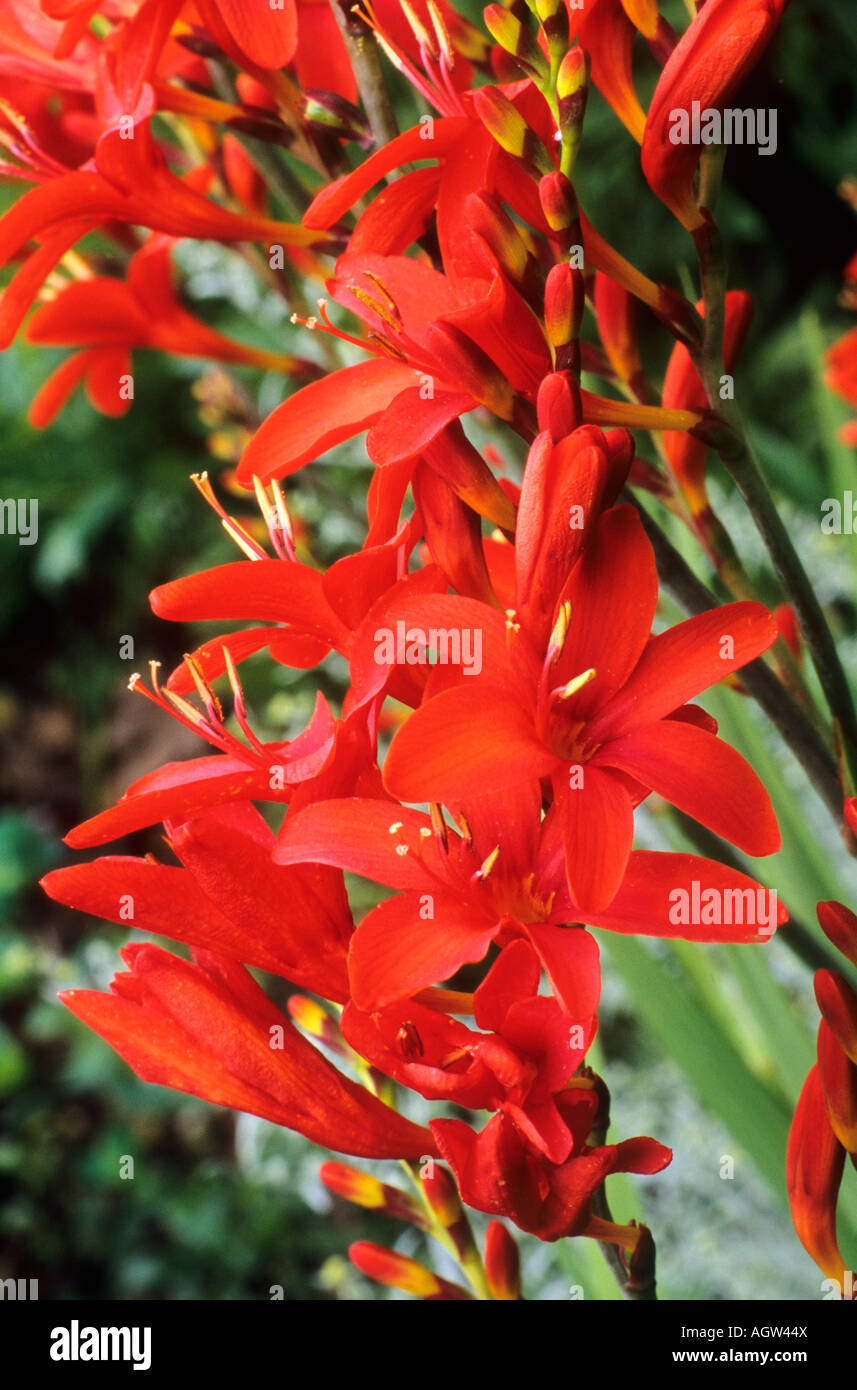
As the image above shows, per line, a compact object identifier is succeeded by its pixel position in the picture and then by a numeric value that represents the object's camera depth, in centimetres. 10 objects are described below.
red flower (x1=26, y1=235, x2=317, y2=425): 50
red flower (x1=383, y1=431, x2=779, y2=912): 28
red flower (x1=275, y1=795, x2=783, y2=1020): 28
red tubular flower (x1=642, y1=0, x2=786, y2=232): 31
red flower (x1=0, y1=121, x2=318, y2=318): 41
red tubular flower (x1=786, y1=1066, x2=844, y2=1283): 33
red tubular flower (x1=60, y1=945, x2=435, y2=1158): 31
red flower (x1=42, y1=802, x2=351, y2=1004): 31
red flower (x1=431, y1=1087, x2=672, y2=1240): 28
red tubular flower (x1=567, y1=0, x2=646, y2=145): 37
